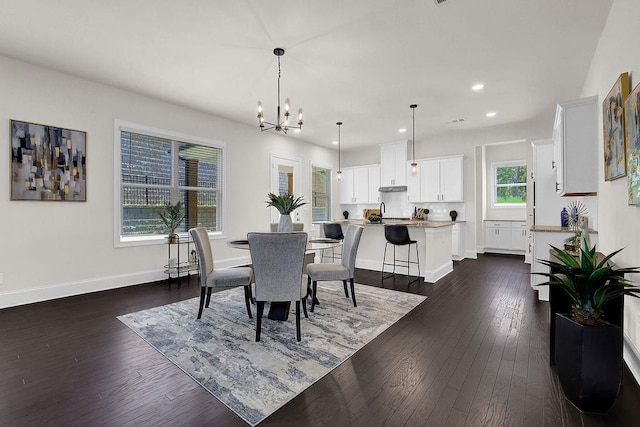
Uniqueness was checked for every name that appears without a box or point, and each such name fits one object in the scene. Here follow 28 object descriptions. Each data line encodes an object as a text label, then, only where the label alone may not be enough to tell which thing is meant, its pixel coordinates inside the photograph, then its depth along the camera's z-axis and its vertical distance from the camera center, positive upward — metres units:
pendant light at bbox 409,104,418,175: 5.21 +1.85
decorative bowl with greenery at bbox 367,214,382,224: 5.49 -0.12
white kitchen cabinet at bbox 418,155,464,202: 6.85 +0.80
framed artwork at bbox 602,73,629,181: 2.21 +0.69
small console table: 4.69 -0.83
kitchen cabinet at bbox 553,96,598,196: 3.11 +0.72
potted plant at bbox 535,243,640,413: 1.66 -0.74
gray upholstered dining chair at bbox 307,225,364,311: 3.31 -0.64
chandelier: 3.30 +1.15
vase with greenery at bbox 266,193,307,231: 3.37 +0.05
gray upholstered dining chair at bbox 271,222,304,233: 4.11 -0.20
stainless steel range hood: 7.67 +0.63
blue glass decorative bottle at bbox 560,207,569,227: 3.98 -0.08
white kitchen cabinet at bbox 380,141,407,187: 7.64 +1.29
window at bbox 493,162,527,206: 7.45 +0.76
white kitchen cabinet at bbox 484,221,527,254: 7.10 -0.57
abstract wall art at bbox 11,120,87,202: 3.53 +0.61
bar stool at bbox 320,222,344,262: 5.34 -0.32
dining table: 3.07 -0.99
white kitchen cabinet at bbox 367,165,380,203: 8.14 +0.82
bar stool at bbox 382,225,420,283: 4.62 -0.42
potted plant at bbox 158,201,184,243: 4.70 -0.10
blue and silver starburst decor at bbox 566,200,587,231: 3.56 -0.01
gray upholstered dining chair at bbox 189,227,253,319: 3.02 -0.65
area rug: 1.93 -1.13
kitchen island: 4.76 -0.63
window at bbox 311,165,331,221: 8.09 +0.54
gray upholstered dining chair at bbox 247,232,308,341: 2.52 -0.47
